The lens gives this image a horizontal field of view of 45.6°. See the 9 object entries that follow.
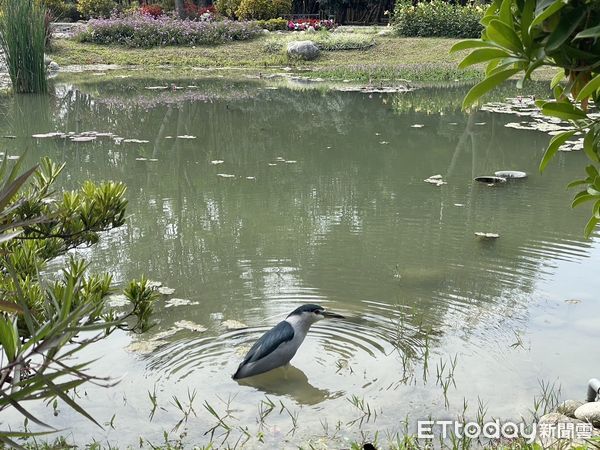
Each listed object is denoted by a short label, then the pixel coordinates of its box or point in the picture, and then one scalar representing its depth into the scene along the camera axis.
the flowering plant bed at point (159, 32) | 27.91
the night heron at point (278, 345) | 4.13
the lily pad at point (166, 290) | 5.37
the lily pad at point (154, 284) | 5.41
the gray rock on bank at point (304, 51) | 25.33
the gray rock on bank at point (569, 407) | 3.55
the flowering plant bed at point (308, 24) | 30.28
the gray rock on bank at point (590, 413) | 3.31
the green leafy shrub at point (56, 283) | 1.50
